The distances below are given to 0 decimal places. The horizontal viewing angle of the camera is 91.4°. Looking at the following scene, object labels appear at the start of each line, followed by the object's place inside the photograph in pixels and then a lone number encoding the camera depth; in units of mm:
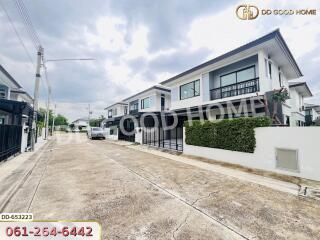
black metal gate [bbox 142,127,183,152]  16253
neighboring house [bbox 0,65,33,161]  7941
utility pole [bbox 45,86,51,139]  24539
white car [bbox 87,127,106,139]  23812
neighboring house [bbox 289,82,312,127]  14166
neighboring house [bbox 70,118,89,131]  69062
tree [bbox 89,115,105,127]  43000
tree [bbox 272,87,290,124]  8359
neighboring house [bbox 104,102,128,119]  30666
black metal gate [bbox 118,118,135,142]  19128
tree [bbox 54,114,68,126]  68938
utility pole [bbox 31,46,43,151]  12531
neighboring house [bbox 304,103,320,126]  21956
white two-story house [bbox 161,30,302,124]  9398
